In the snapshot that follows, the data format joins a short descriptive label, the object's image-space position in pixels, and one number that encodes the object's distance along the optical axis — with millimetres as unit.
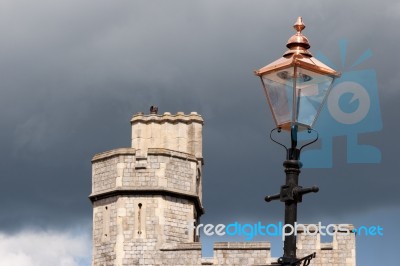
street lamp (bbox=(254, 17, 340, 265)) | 14234
